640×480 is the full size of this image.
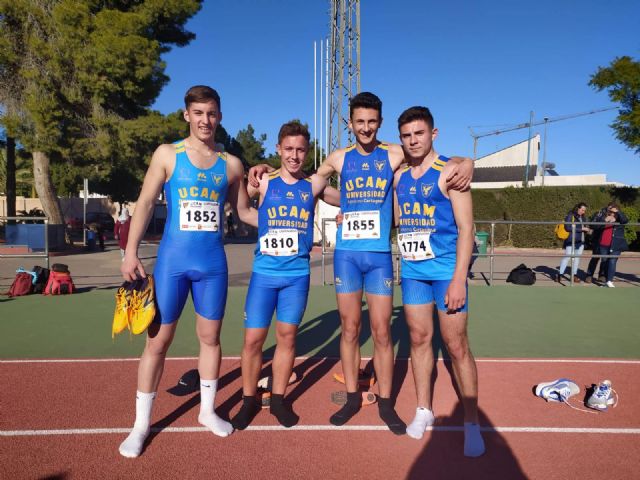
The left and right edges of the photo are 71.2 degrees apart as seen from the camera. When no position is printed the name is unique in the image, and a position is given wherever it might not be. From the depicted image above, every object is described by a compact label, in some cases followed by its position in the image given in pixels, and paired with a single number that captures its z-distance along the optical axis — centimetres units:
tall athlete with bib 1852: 297
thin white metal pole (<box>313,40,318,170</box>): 2450
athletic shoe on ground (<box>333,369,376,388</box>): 422
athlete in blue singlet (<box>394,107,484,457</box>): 297
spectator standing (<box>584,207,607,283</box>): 1027
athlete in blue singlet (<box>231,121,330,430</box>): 331
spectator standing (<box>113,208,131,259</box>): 1139
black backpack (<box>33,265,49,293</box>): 855
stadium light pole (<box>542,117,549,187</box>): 4604
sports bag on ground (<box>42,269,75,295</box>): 843
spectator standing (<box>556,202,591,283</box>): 1019
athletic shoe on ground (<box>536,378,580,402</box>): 381
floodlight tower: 1958
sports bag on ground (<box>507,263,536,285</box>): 1030
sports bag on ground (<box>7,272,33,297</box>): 827
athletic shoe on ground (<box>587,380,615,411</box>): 365
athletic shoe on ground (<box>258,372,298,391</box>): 410
